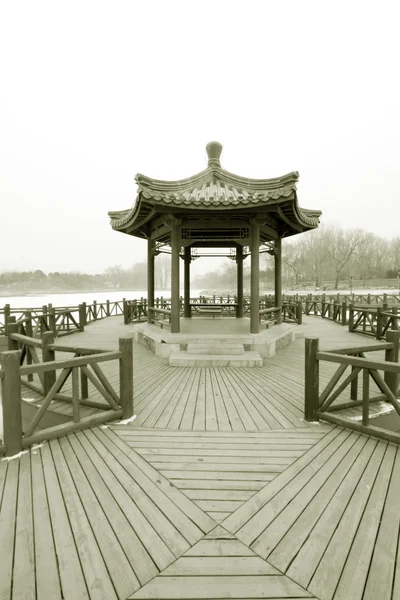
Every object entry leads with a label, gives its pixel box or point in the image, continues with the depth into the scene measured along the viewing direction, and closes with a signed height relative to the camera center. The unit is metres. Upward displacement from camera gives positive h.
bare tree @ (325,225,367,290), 51.06 +8.87
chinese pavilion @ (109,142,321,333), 6.57 +1.97
